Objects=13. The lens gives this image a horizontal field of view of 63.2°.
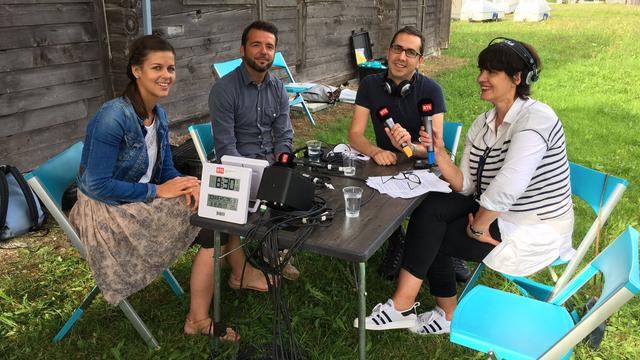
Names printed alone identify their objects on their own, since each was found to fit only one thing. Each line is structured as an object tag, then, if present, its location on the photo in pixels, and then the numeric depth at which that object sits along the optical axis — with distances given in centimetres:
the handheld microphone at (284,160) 243
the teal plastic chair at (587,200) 246
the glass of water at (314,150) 301
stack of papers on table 251
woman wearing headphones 239
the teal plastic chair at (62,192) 239
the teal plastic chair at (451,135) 348
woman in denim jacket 238
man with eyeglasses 312
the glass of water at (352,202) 220
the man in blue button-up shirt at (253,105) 321
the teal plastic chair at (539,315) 163
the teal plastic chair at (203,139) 315
